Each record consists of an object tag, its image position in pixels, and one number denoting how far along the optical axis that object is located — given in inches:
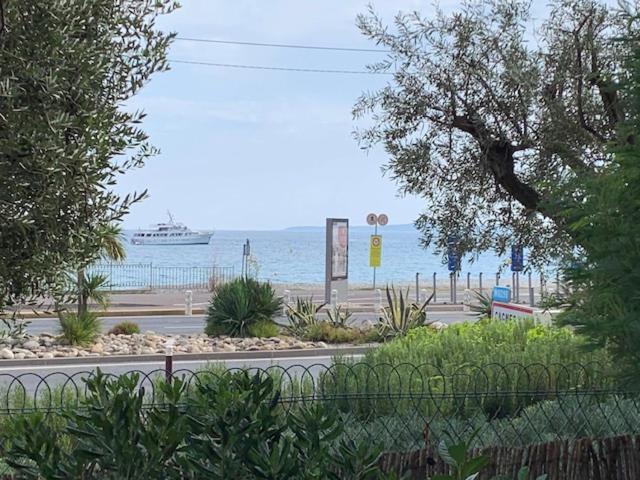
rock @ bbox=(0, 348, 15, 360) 614.7
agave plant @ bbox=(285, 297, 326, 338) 732.7
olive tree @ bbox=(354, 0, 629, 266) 272.1
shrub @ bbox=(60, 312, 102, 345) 687.7
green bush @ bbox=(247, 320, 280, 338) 718.7
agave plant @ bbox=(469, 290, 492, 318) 766.7
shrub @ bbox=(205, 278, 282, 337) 733.3
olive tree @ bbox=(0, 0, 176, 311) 148.4
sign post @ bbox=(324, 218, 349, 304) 1040.2
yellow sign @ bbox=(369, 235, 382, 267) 1176.8
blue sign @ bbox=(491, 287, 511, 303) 578.3
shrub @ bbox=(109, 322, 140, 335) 774.5
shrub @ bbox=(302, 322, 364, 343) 713.6
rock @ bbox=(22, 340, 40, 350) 657.6
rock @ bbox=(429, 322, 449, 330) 729.3
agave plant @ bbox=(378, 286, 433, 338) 693.3
